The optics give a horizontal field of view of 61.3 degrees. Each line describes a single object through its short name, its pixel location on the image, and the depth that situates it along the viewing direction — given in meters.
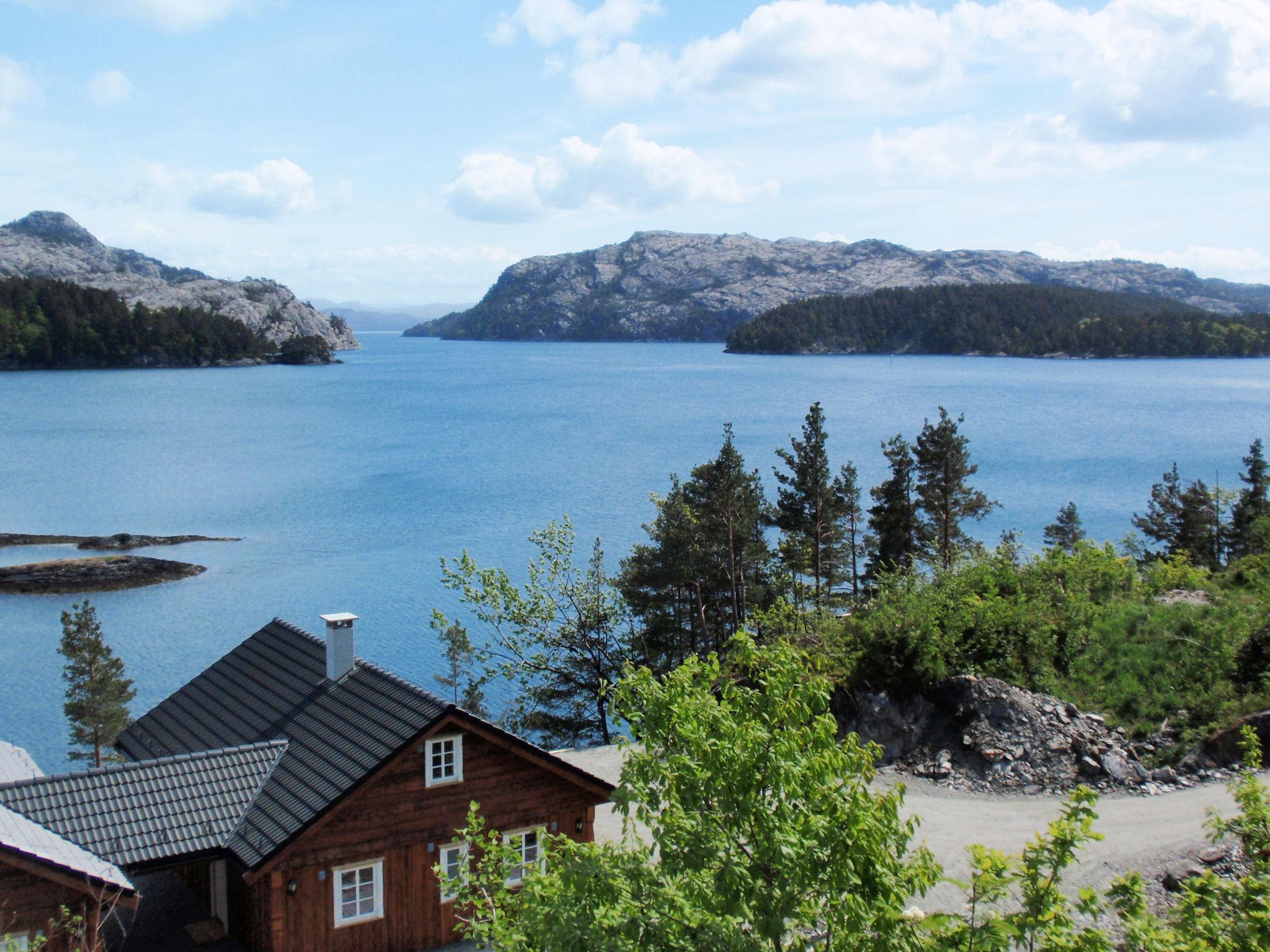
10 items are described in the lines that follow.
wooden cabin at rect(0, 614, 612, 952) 15.43
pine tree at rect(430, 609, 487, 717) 34.53
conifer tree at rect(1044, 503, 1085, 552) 51.88
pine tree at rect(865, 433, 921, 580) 46.84
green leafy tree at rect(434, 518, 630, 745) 33.75
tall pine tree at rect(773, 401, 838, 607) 43.19
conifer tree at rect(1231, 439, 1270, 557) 48.09
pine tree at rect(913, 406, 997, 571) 46.25
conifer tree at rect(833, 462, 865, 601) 46.53
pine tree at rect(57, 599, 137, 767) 30.94
